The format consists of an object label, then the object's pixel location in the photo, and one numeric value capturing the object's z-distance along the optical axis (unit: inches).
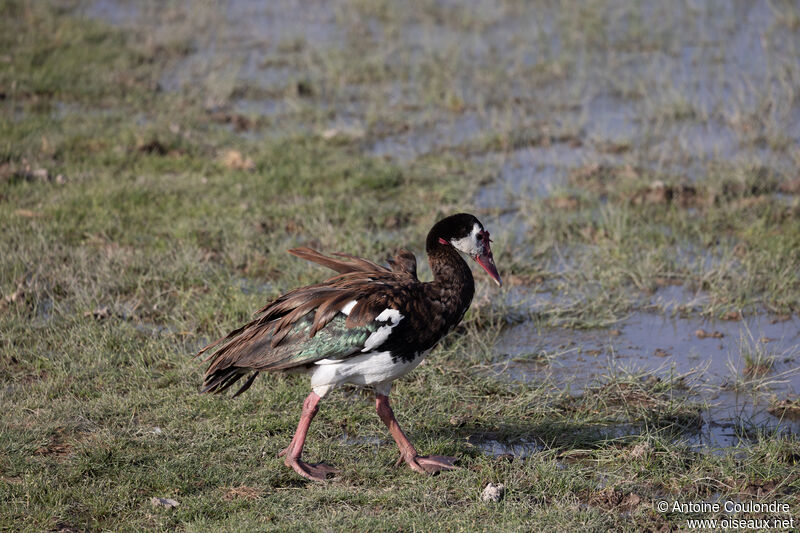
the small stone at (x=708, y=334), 502.3
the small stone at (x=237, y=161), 703.1
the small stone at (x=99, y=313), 500.4
